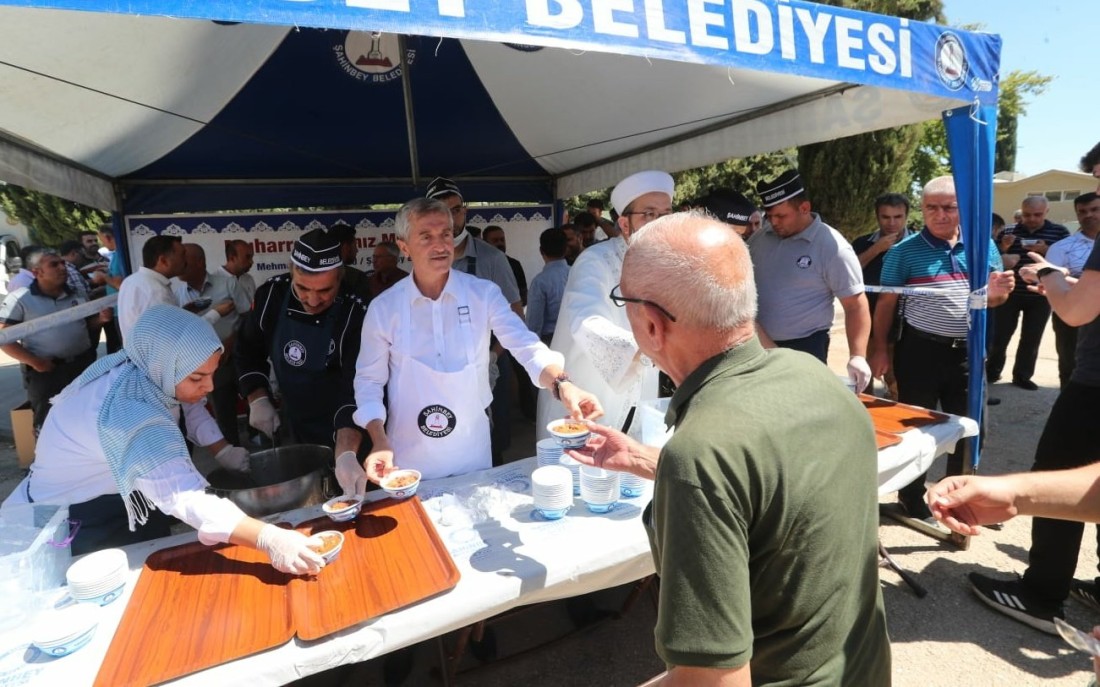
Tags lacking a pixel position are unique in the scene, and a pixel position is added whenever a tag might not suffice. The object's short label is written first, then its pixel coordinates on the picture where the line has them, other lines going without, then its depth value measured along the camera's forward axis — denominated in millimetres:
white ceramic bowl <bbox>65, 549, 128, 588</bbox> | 1458
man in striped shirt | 3332
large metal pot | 2256
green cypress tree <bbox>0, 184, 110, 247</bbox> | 15992
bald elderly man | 859
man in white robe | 2355
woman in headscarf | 1534
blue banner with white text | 1471
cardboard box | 4734
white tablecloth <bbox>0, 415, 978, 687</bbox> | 1282
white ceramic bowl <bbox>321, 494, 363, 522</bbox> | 1800
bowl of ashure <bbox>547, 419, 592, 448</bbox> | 1747
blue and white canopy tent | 1890
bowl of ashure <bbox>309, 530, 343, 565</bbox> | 1580
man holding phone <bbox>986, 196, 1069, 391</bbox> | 5984
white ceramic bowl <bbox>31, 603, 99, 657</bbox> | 1277
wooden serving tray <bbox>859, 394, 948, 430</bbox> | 2623
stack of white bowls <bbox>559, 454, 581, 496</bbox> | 2053
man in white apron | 2178
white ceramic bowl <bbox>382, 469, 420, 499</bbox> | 1818
